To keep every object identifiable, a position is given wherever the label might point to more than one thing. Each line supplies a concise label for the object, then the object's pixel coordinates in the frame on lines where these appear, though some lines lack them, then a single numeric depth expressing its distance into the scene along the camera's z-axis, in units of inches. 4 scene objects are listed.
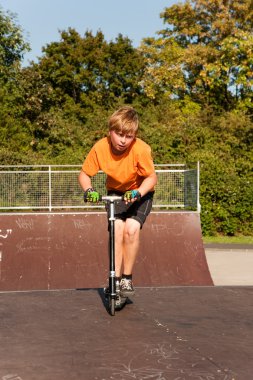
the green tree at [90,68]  1642.5
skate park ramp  392.8
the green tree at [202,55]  1223.5
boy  186.4
